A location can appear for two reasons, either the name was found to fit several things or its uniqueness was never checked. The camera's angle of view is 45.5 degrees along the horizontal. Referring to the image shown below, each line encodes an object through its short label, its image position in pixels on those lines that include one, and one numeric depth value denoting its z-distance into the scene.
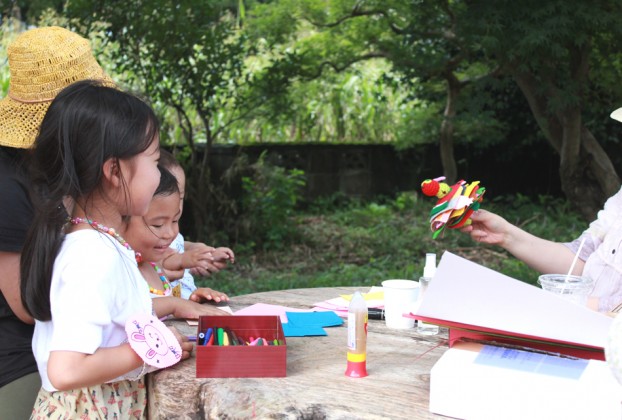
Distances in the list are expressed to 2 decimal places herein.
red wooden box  1.69
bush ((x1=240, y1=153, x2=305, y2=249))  6.50
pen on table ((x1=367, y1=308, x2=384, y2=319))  2.25
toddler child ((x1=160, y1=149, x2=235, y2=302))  2.45
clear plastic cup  1.90
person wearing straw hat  1.84
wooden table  1.54
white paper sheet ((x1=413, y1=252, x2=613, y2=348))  1.47
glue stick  1.70
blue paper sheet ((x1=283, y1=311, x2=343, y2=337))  2.08
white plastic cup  2.12
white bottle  2.10
